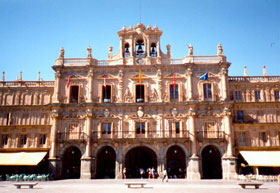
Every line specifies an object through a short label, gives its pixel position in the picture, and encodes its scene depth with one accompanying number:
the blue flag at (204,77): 35.09
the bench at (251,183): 21.67
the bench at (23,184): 22.66
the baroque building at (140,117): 34.75
